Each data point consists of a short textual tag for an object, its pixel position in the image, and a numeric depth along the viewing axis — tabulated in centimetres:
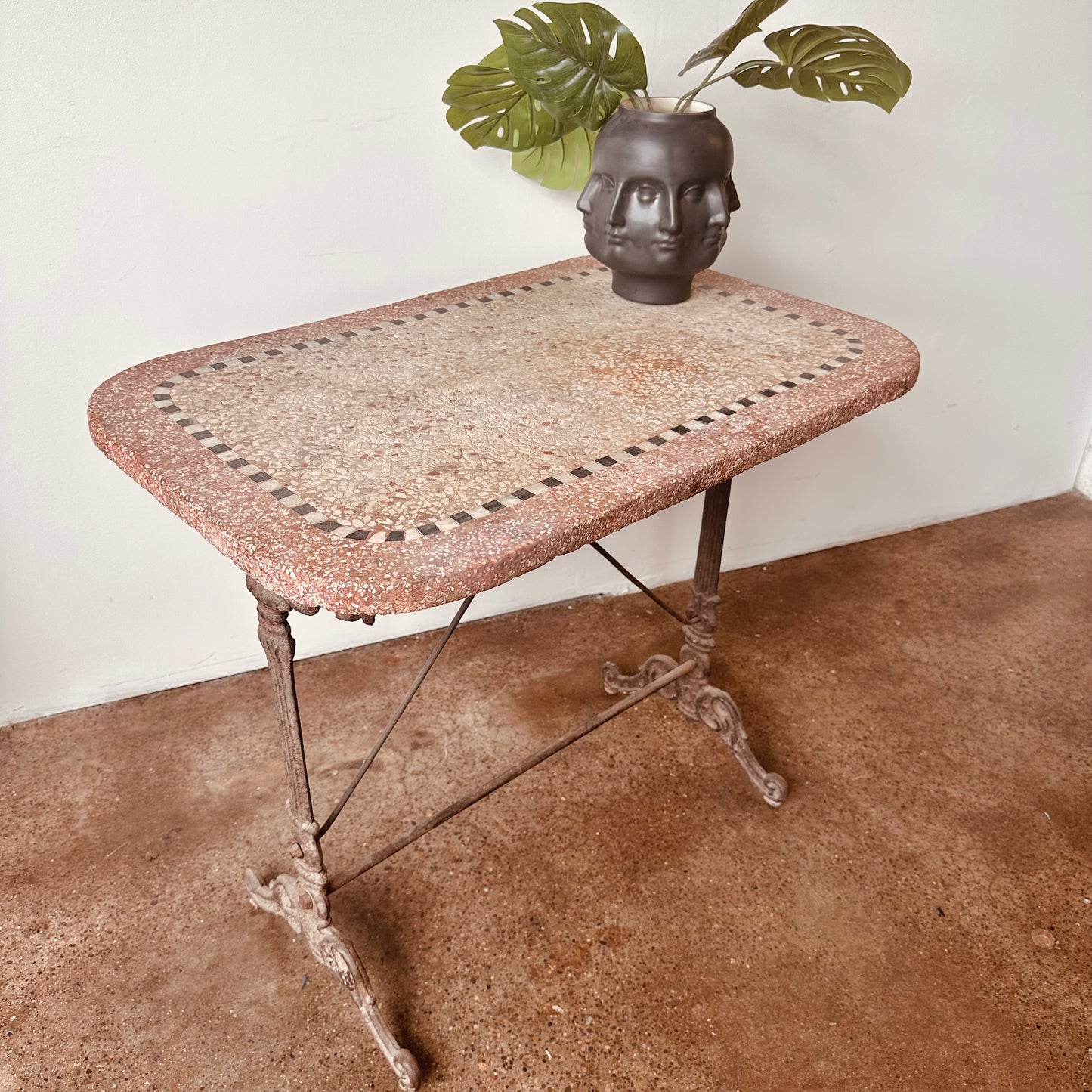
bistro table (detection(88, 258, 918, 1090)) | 112
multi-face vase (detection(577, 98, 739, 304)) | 157
